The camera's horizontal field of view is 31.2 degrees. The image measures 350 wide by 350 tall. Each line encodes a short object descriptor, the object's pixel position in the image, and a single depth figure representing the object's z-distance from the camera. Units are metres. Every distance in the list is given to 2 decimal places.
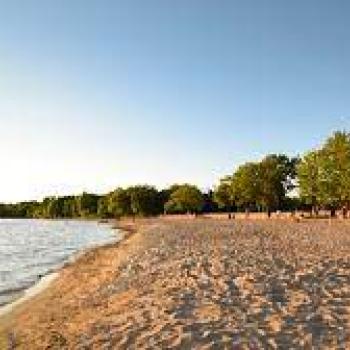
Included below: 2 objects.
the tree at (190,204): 199.75
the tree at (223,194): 177.34
